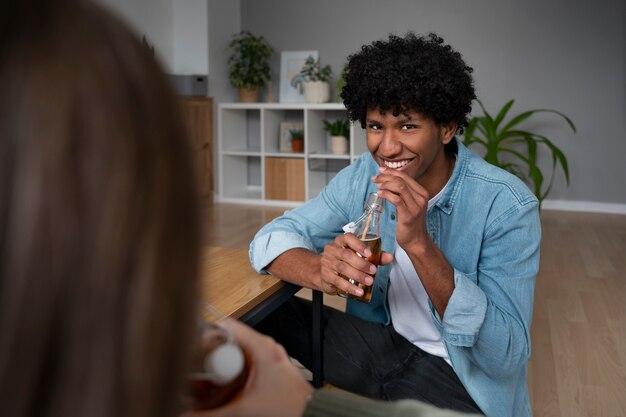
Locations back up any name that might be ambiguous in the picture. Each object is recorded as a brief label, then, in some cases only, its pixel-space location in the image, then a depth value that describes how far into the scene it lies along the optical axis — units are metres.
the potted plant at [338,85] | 5.43
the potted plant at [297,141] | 5.94
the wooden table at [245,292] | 1.27
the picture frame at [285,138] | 6.12
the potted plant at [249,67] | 5.92
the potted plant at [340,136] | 5.62
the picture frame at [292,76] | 6.10
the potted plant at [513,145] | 4.54
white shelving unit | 5.76
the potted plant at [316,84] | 5.73
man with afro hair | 1.26
